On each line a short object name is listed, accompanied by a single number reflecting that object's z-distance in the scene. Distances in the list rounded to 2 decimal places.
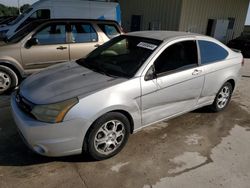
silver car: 2.66
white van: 10.35
